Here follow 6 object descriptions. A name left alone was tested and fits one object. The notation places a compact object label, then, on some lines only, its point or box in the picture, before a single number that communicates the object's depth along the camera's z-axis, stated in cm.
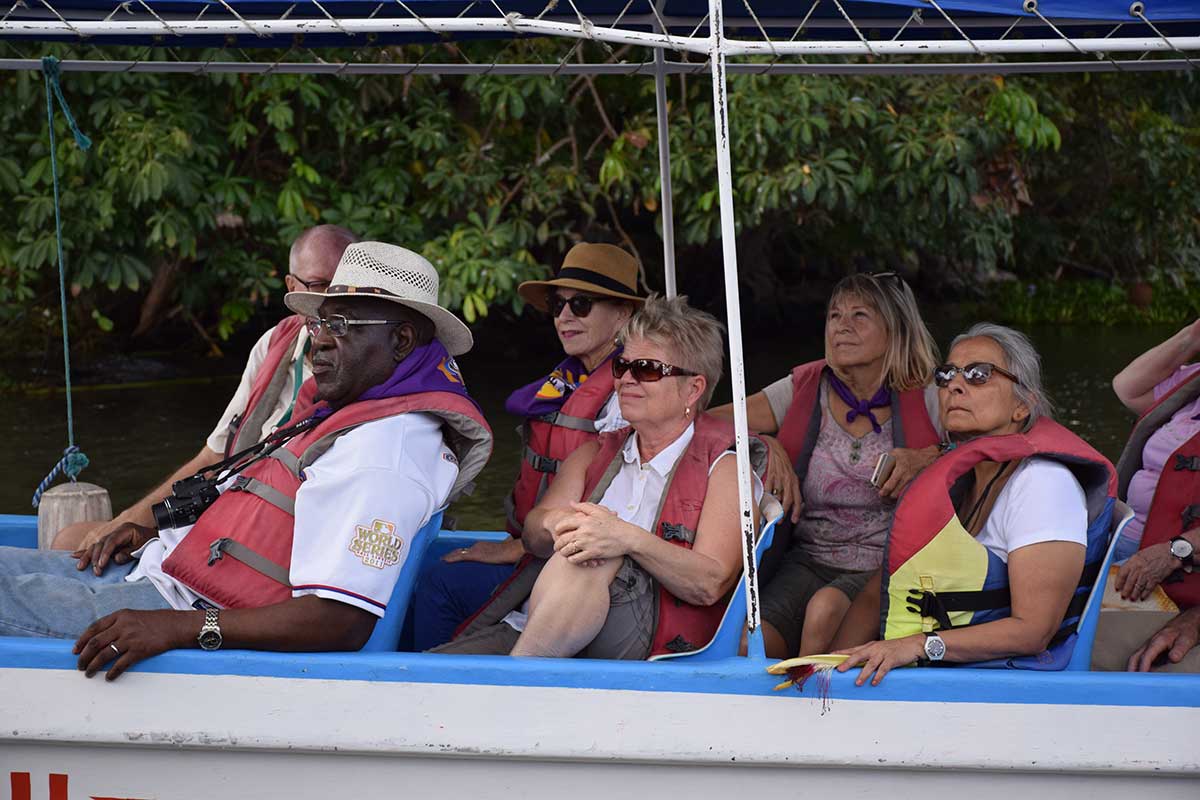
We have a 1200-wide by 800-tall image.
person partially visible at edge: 631
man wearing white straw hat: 566
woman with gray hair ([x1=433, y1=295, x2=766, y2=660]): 583
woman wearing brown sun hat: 736
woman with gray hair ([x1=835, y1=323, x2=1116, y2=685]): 559
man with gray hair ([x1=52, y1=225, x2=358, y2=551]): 844
